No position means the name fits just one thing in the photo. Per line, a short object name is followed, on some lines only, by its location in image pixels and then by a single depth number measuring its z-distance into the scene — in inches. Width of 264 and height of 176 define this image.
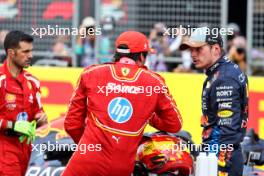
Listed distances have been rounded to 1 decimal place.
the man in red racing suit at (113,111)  538.0
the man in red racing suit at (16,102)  645.9
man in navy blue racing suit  572.7
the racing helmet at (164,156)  558.9
